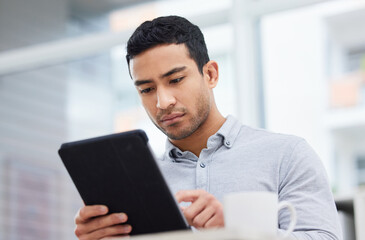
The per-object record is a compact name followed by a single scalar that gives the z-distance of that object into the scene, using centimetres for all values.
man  173
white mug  141
